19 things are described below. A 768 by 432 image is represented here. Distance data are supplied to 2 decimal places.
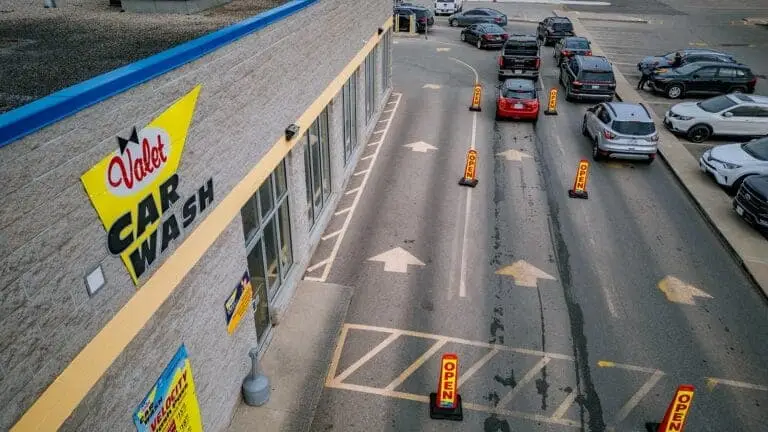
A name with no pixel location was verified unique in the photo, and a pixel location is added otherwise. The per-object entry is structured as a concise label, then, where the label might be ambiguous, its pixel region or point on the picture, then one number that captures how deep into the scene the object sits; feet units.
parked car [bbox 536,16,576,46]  121.29
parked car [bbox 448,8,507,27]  137.50
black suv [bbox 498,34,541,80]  90.68
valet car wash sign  17.06
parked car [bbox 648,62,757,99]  83.92
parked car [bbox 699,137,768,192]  55.57
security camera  34.78
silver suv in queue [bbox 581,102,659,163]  62.03
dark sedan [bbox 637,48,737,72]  94.17
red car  74.64
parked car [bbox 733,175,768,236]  48.29
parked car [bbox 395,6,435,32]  132.95
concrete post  30.12
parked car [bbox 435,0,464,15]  155.43
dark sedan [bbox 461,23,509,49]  117.80
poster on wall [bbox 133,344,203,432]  20.77
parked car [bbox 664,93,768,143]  68.39
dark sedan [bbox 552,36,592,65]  98.99
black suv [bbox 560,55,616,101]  81.71
